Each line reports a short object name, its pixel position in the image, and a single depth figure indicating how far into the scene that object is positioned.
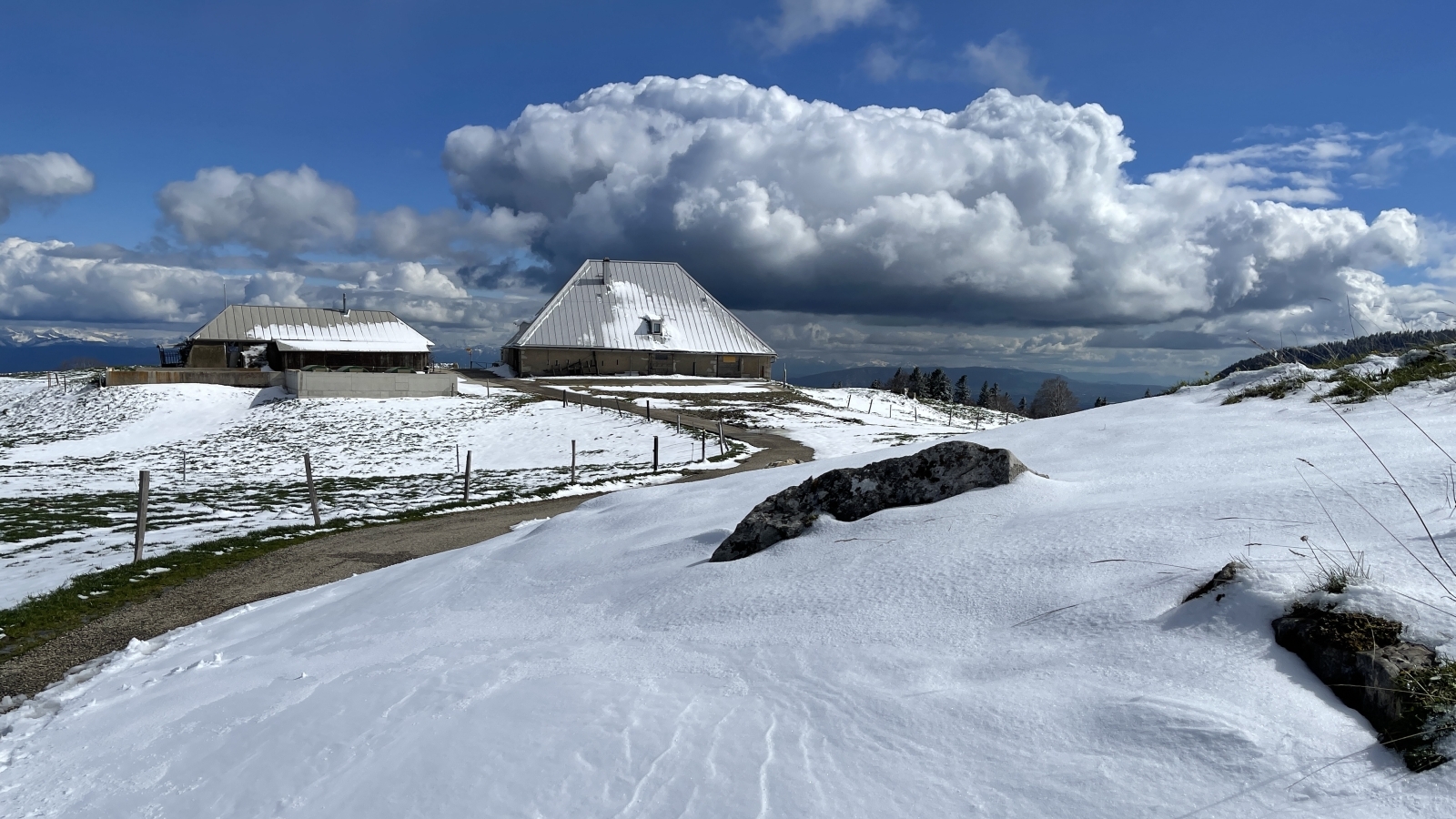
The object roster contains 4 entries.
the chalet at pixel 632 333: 58.38
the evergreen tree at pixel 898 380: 103.13
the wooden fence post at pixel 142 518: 13.20
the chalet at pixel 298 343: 53.28
